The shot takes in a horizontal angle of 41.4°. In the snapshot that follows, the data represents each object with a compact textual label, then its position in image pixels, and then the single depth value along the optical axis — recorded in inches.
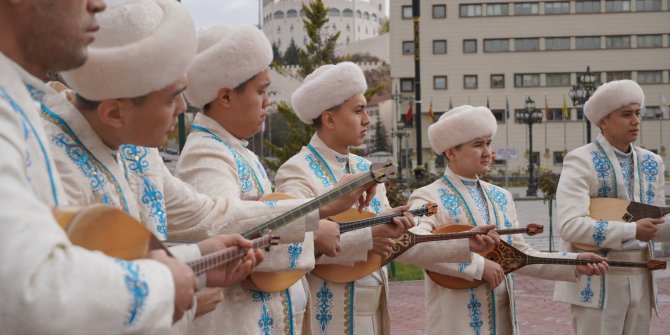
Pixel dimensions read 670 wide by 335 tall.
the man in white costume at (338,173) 212.4
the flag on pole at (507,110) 2748.5
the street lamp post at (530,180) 1751.0
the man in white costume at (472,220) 227.9
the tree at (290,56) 4885.8
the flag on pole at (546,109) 2662.9
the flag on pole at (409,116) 1873.5
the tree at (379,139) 3420.3
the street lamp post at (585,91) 1013.2
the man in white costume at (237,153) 161.8
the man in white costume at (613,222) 252.2
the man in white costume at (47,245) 73.5
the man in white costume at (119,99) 112.6
